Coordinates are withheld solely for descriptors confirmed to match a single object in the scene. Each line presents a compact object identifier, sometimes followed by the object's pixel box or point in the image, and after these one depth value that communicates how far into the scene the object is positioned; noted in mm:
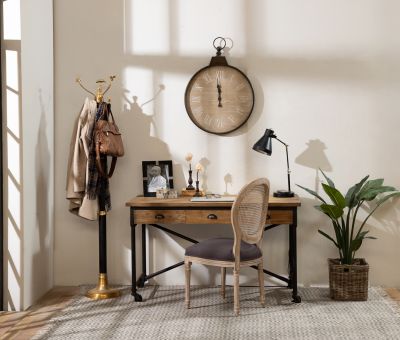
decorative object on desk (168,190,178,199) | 4520
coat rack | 4422
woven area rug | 3598
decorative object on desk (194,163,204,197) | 4578
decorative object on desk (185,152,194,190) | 4617
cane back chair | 3881
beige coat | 4430
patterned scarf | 4371
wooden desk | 4238
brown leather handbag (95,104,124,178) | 4309
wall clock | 4676
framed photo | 4703
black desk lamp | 4434
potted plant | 4277
